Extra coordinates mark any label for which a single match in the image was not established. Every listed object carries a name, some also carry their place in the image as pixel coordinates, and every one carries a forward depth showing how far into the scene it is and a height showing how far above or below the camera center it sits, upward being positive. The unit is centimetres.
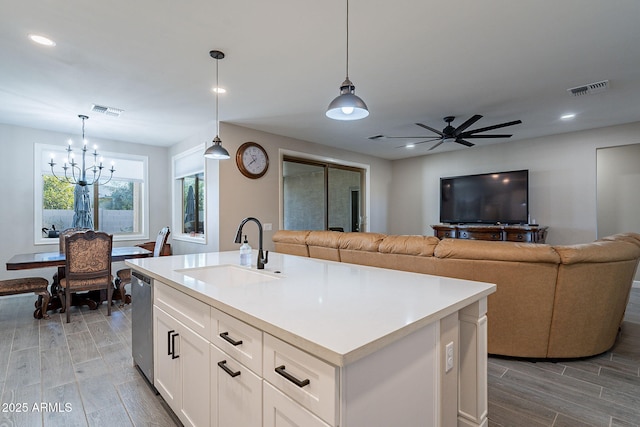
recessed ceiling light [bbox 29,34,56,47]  231 +136
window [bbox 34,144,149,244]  475 +25
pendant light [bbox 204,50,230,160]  306 +62
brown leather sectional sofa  232 -58
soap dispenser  216 -30
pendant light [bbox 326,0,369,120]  185 +68
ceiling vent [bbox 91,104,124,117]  382 +135
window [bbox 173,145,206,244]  510 +33
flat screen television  536 +28
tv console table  501 -35
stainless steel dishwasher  209 -81
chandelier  479 +69
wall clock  466 +86
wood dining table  348 -59
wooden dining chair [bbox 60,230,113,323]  358 -62
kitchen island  90 -51
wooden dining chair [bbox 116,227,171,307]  423 -87
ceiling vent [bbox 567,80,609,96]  322 +138
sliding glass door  562 +37
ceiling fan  411 +111
